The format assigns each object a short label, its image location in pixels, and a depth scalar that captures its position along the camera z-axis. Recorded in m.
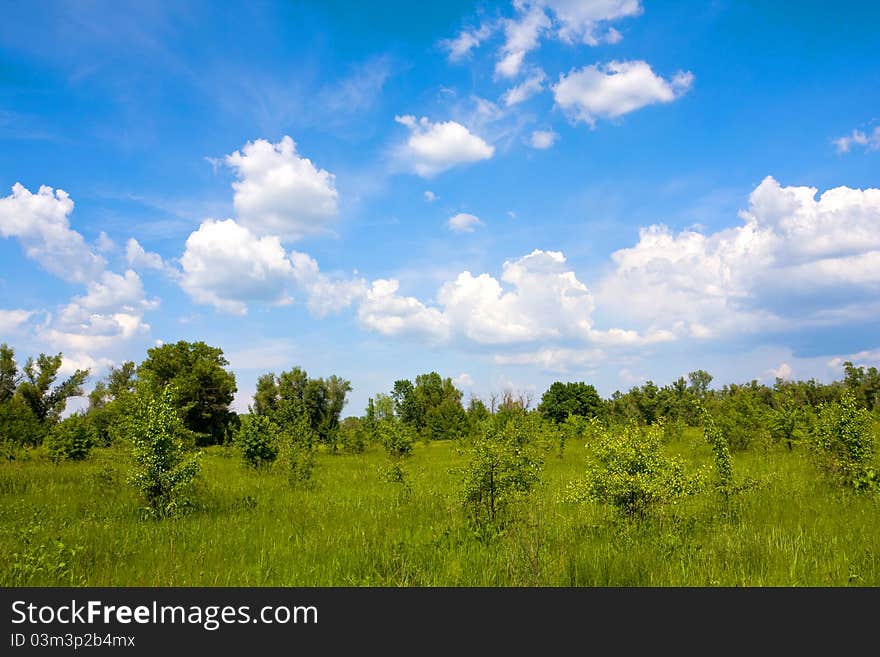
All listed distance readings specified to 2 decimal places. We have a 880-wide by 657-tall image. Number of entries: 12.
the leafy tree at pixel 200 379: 46.72
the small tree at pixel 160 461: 10.84
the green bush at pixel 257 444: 21.97
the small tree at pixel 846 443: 13.03
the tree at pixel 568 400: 78.00
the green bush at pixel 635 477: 8.73
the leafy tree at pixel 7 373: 39.94
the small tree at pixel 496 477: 9.16
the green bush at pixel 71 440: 21.88
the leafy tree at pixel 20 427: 24.41
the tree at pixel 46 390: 40.84
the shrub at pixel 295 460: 16.73
